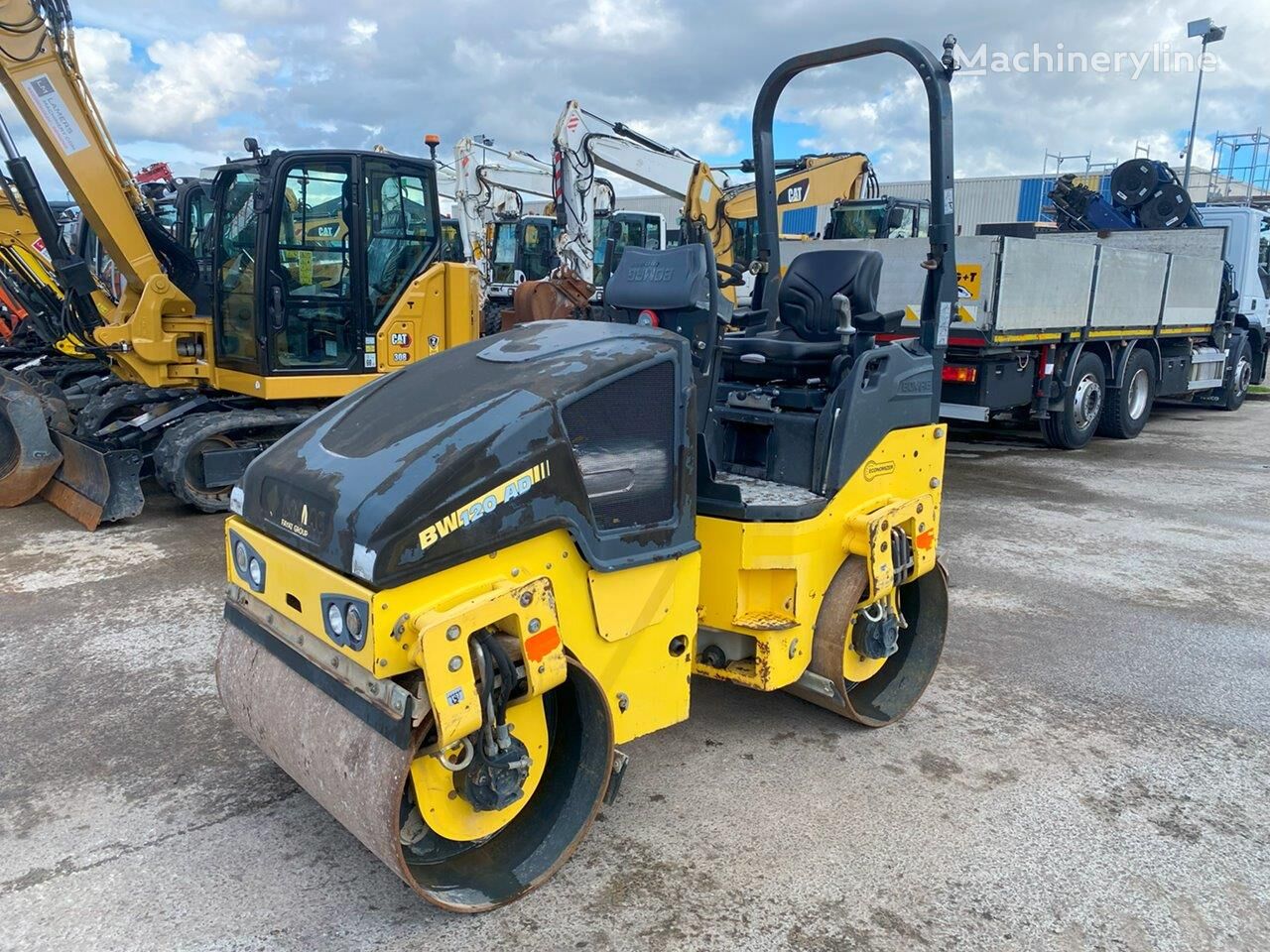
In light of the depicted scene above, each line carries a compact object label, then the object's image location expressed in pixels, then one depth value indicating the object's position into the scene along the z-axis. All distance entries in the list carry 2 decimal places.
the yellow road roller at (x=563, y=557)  2.41
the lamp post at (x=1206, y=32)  21.09
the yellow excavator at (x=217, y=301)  7.05
